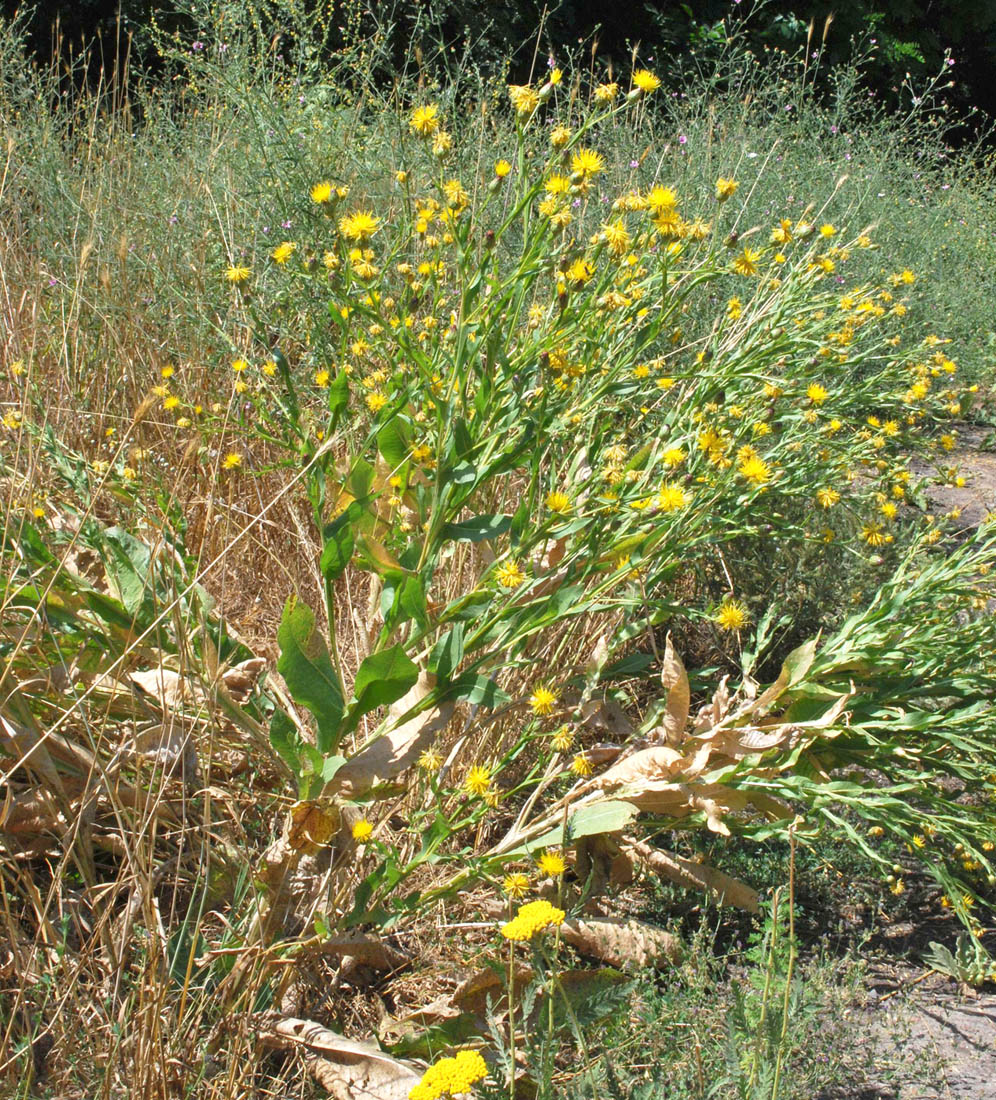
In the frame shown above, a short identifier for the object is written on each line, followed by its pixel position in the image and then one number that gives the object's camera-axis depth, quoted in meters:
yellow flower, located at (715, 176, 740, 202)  1.83
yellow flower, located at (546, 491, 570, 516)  1.52
